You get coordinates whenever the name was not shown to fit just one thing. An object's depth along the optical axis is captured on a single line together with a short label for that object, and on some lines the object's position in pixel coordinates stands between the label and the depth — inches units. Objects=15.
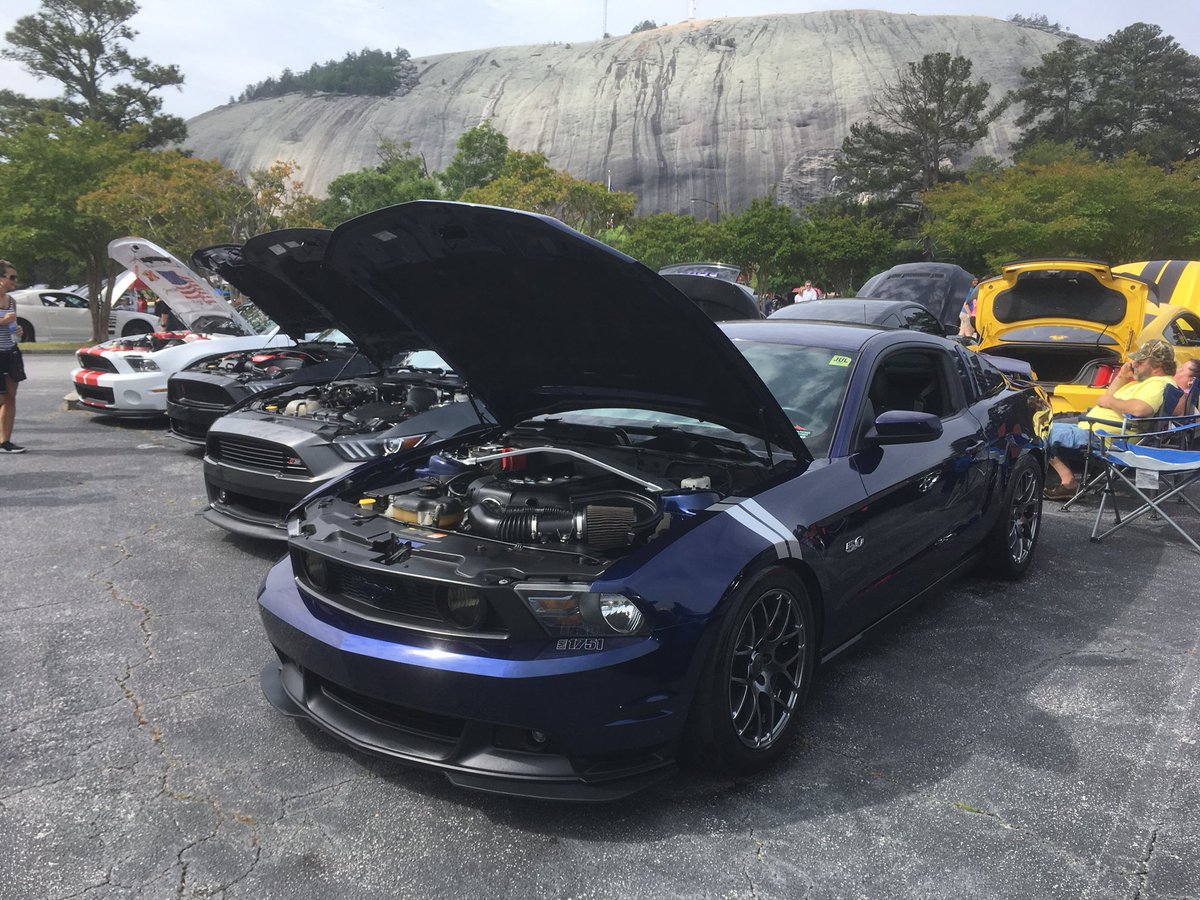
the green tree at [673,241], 1646.2
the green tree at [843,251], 1563.7
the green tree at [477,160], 2401.6
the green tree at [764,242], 1556.3
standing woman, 303.6
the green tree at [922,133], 2103.8
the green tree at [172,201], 882.8
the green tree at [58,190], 894.4
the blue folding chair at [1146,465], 222.8
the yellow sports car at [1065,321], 313.9
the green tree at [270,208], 978.1
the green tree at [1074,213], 1001.5
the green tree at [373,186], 2417.6
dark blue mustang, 96.2
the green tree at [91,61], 1755.7
